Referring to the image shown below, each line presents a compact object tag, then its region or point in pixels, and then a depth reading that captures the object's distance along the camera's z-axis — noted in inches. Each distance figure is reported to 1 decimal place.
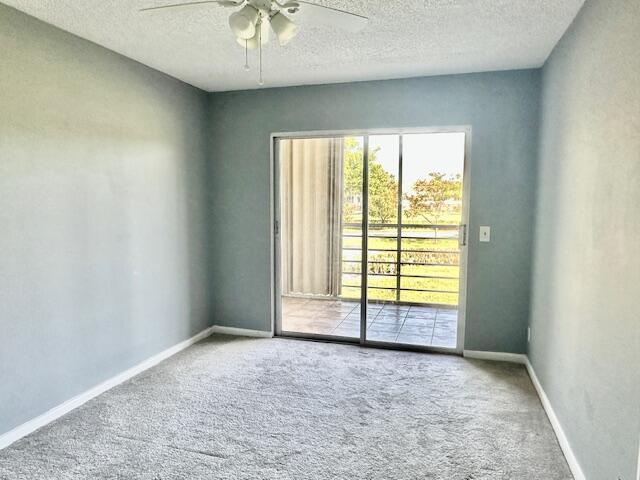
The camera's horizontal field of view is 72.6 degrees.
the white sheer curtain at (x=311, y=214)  163.3
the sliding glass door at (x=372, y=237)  150.8
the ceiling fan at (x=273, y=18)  69.8
